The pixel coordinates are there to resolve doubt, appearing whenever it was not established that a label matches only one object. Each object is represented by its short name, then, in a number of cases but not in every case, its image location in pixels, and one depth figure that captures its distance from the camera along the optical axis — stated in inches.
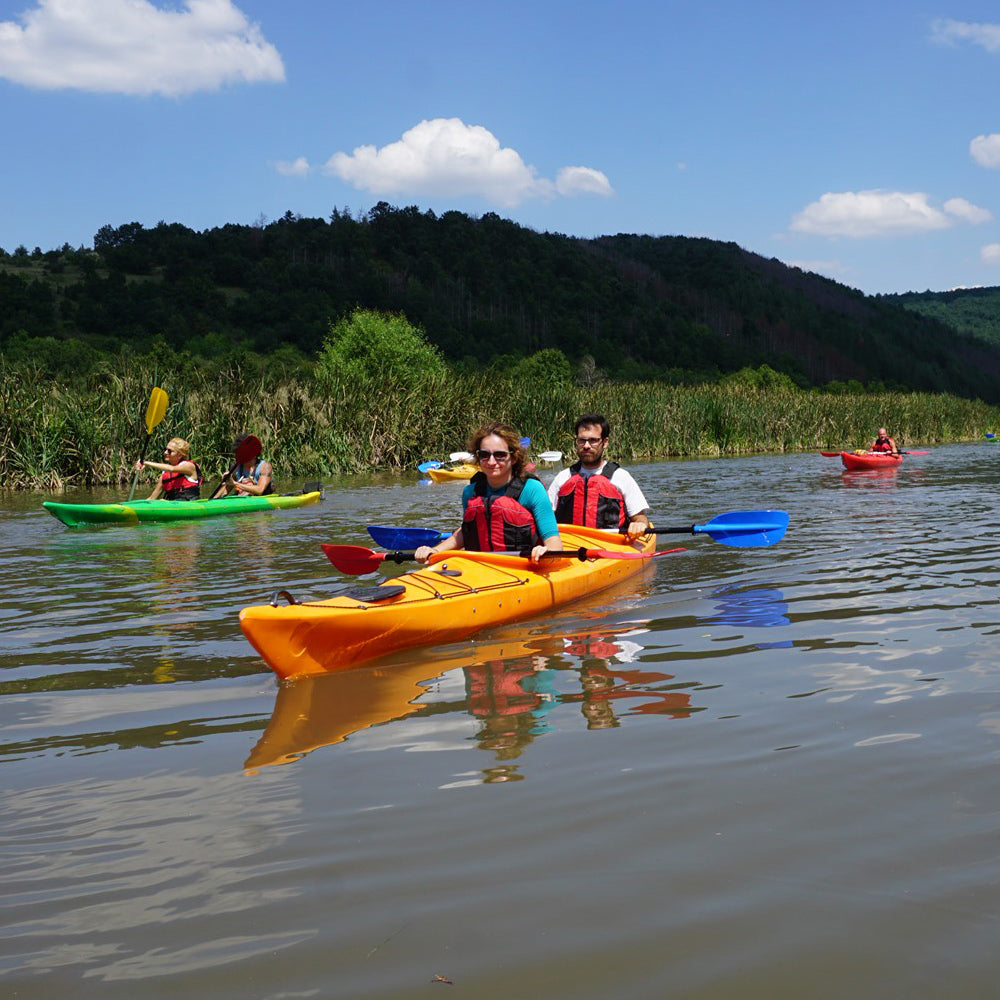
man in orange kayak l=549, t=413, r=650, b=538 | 293.6
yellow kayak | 670.4
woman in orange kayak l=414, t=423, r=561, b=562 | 234.1
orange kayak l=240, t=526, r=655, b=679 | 179.3
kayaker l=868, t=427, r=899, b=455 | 807.7
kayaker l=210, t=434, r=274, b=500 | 498.3
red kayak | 746.8
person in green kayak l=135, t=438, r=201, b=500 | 466.3
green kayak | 422.2
